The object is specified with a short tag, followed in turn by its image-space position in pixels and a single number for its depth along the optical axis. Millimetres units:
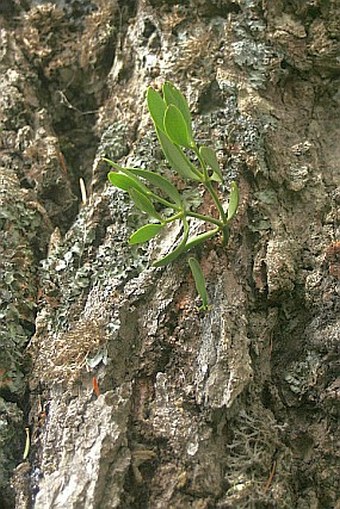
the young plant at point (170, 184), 651
